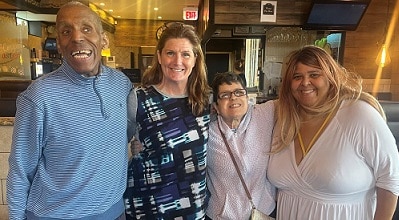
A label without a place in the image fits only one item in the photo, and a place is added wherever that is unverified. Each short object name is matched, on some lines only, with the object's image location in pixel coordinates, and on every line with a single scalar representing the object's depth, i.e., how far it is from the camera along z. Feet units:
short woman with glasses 4.79
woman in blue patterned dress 4.68
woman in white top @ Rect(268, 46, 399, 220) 4.21
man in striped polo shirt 3.61
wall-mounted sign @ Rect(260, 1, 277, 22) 12.98
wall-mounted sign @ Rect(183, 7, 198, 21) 21.52
